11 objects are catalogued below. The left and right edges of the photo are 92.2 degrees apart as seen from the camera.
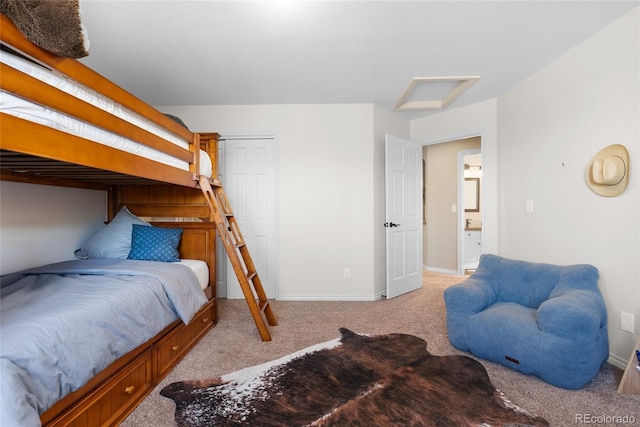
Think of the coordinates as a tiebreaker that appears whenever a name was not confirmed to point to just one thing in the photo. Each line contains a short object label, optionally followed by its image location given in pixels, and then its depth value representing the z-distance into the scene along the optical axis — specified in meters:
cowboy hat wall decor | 2.09
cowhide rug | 1.56
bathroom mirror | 5.71
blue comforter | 1.06
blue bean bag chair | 1.80
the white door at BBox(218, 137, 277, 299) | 3.81
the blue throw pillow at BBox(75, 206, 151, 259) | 2.65
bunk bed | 1.07
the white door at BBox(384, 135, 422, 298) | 3.77
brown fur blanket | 1.01
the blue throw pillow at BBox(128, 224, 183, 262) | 2.64
